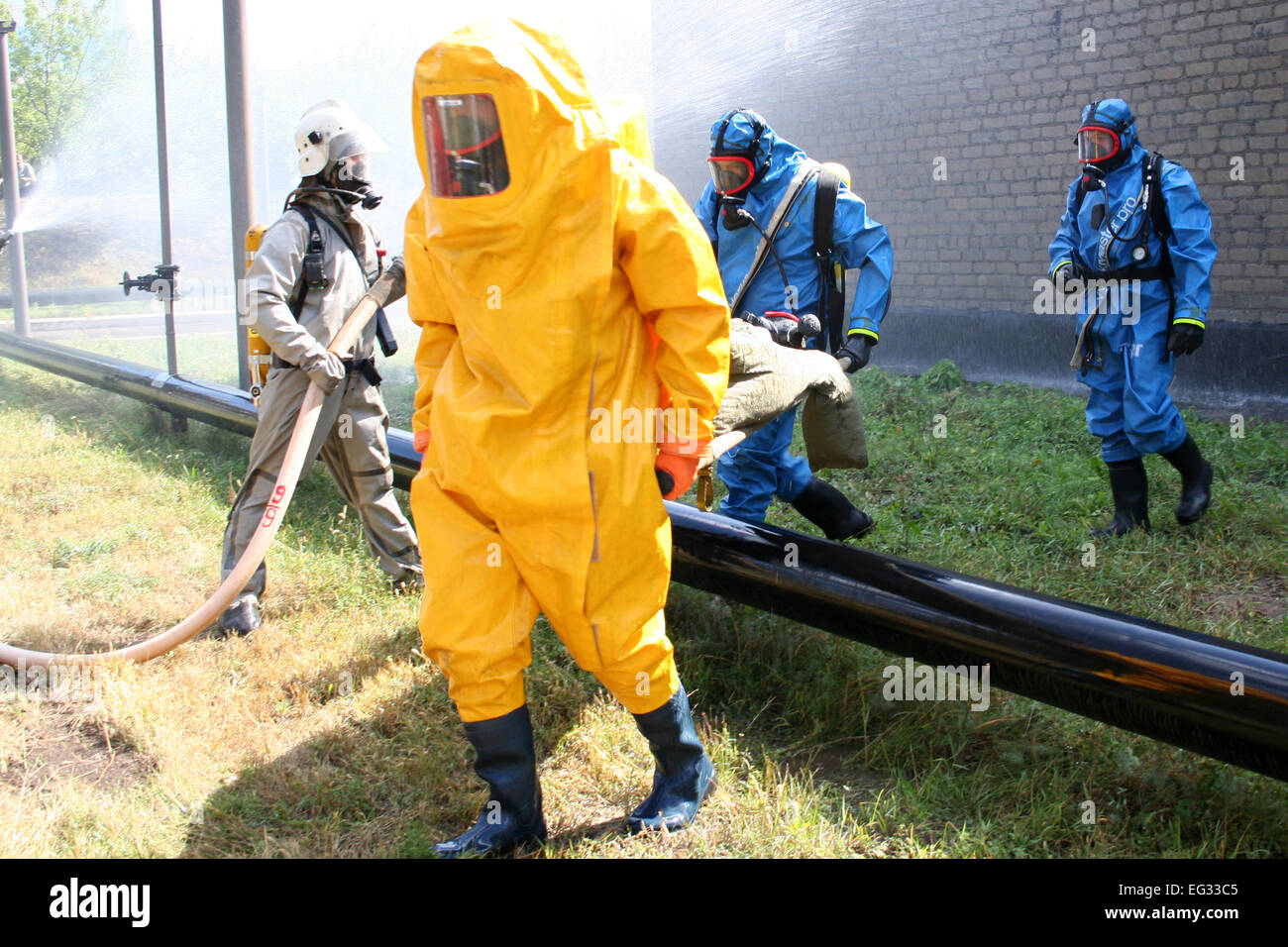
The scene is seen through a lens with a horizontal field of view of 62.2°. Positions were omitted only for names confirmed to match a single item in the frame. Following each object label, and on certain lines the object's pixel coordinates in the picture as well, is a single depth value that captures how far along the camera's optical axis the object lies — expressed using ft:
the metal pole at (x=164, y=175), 25.81
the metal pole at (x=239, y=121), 22.11
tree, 65.92
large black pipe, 8.18
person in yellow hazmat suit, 7.82
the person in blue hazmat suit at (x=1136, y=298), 16.47
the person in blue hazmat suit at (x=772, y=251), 14.12
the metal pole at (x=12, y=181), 43.09
